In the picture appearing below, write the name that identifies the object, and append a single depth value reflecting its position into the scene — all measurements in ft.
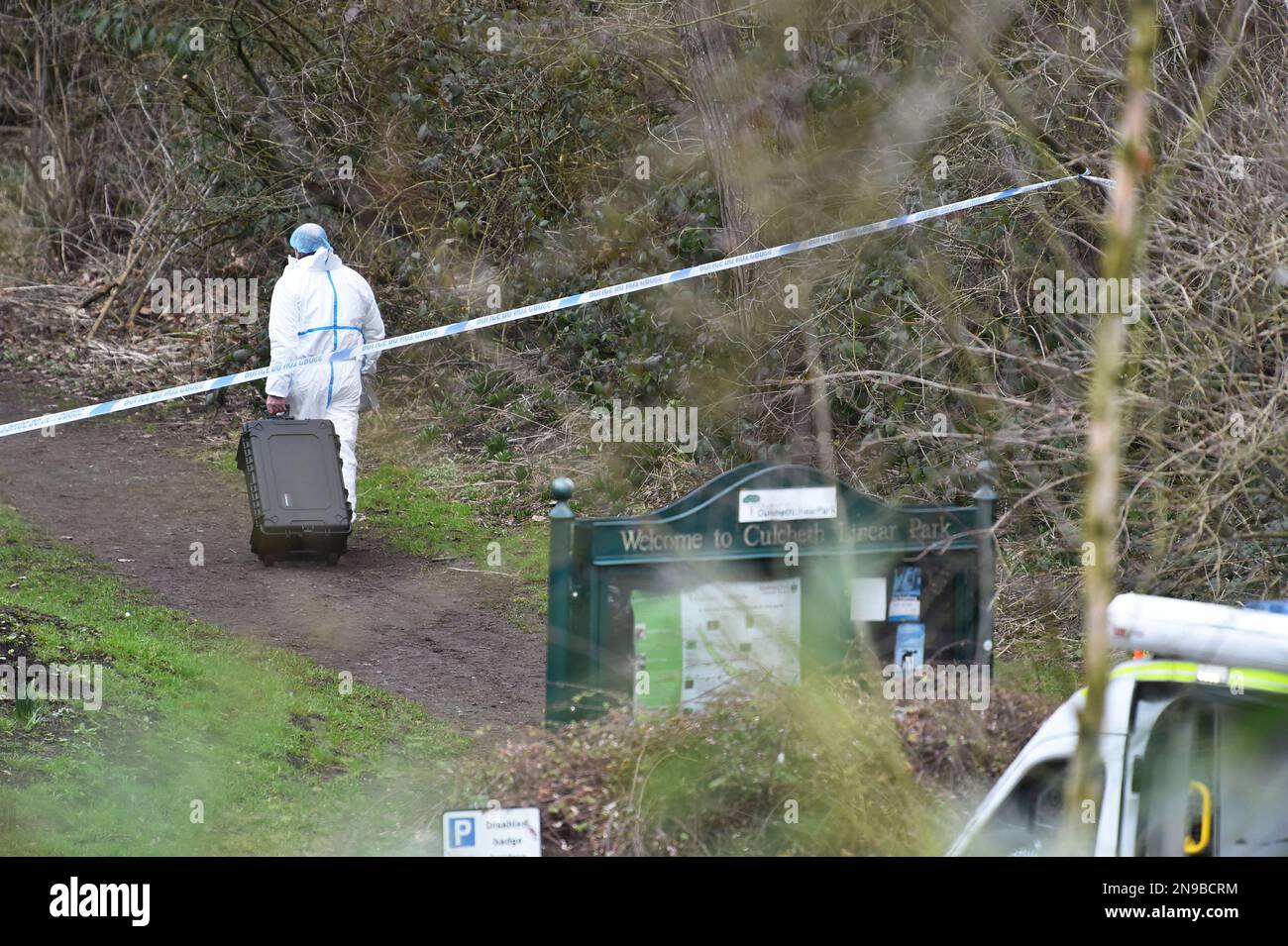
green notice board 32.35
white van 21.86
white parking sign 25.85
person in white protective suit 60.54
